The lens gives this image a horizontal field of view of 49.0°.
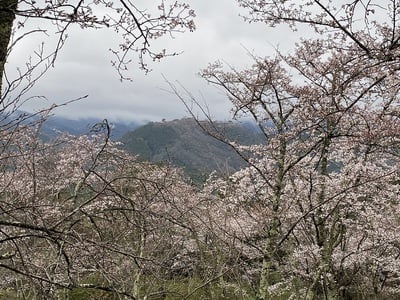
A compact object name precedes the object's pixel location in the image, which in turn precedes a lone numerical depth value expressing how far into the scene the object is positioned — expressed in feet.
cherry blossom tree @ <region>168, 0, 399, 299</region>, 30.25
